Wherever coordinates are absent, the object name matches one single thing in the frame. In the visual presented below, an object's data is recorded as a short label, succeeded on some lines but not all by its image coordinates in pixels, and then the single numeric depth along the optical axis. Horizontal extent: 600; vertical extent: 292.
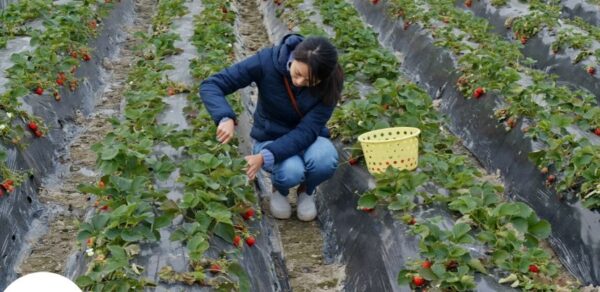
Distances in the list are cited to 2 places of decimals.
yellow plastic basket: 4.36
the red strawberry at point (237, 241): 3.75
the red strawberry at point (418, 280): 3.42
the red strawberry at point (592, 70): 7.04
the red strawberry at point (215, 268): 3.39
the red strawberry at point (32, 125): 5.50
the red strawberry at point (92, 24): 8.27
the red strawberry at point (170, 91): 5.67
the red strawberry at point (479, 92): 6.38
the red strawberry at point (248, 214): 4.08
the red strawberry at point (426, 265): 3.45
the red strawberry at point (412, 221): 4.00
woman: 3.98
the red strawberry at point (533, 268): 3.45
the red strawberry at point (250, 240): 3.92
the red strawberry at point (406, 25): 8.73
